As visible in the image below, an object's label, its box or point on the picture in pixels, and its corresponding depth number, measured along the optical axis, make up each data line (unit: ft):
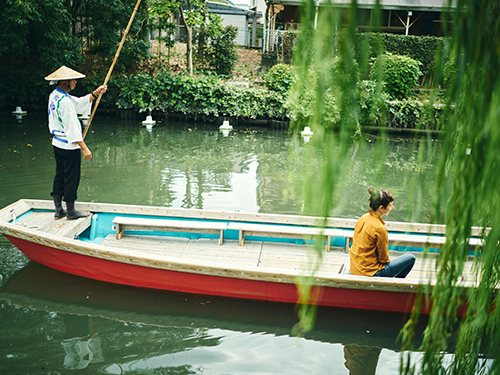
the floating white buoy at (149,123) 49.04
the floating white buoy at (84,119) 47.45
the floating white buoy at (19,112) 50.52
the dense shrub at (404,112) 49.67
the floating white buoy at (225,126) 48.81
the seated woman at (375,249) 12.94
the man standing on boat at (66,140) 16.51
